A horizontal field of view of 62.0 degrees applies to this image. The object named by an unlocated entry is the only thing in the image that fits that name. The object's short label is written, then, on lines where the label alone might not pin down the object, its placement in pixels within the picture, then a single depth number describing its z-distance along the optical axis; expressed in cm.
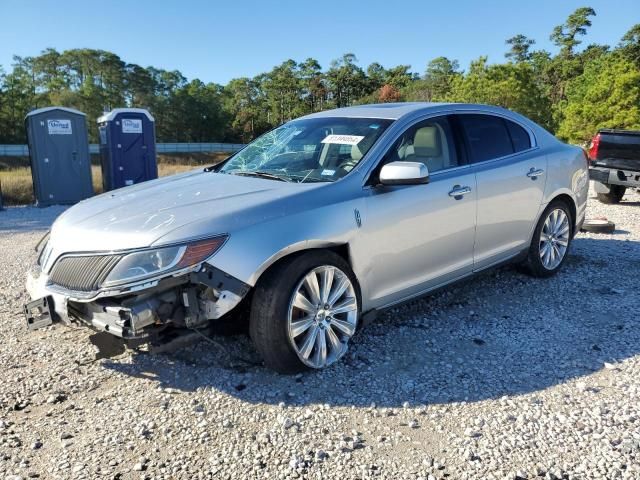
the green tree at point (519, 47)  7062
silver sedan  298
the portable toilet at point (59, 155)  1195
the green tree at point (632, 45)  4469
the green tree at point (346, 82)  7756
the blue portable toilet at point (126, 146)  1242
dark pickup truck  928
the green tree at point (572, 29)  5762
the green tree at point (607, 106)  2781
